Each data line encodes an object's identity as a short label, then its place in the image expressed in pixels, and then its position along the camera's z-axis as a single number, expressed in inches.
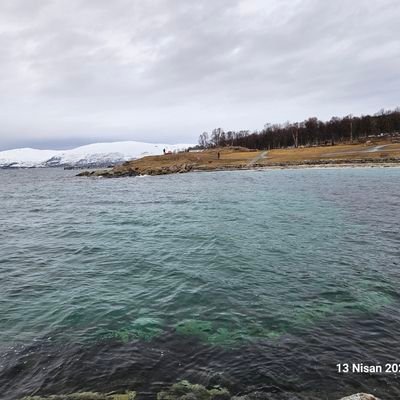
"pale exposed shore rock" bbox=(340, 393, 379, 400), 236.7
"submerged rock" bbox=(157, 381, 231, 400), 266.8
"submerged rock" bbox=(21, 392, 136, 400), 269.4
